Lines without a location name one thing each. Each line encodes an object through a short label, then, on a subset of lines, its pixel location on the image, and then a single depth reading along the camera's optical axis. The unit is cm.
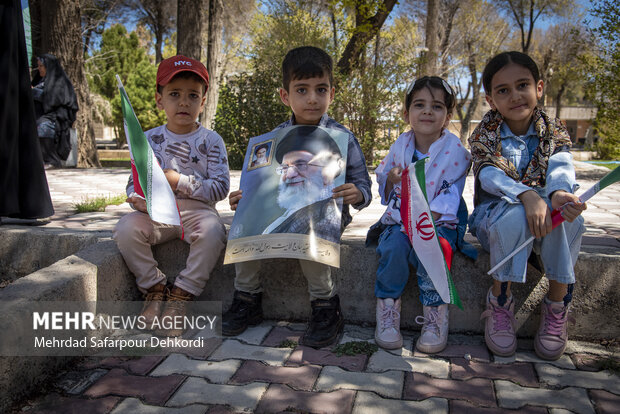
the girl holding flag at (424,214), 222
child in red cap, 255
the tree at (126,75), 2189
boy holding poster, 245
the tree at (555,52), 2477
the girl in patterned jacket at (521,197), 219
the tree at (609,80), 810
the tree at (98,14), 2062
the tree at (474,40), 2322
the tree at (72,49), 922
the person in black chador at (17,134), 239
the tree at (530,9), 2253
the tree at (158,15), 2477
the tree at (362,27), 866
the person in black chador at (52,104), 775
